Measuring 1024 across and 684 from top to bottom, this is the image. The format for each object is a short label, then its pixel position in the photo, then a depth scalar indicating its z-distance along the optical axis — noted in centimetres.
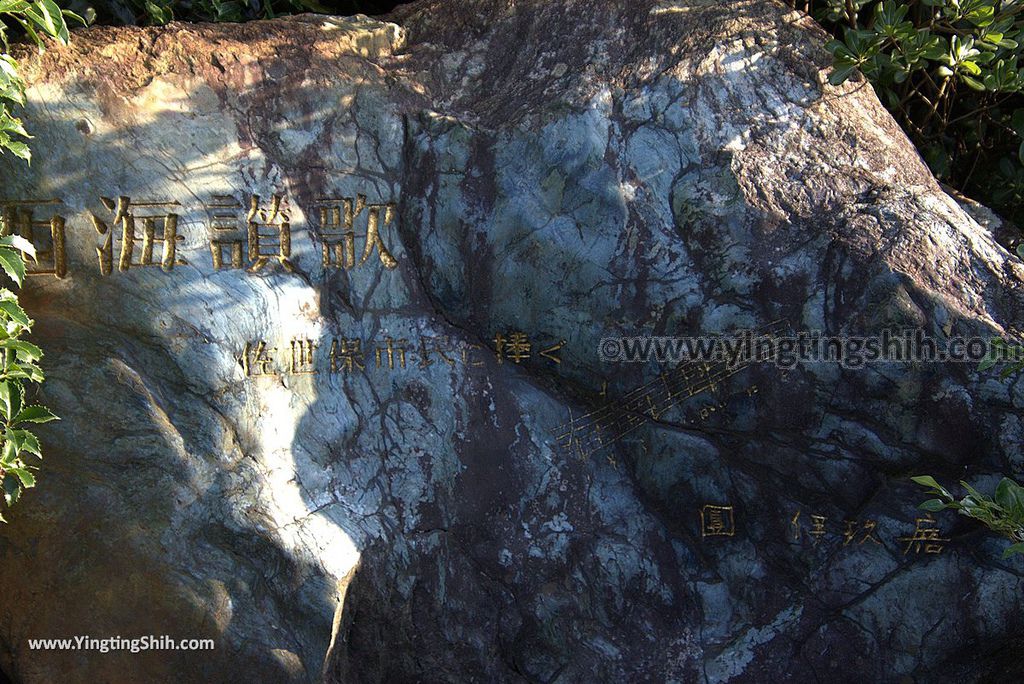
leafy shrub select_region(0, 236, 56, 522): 266
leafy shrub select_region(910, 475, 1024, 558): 274
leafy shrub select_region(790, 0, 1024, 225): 335
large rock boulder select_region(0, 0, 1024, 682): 282
